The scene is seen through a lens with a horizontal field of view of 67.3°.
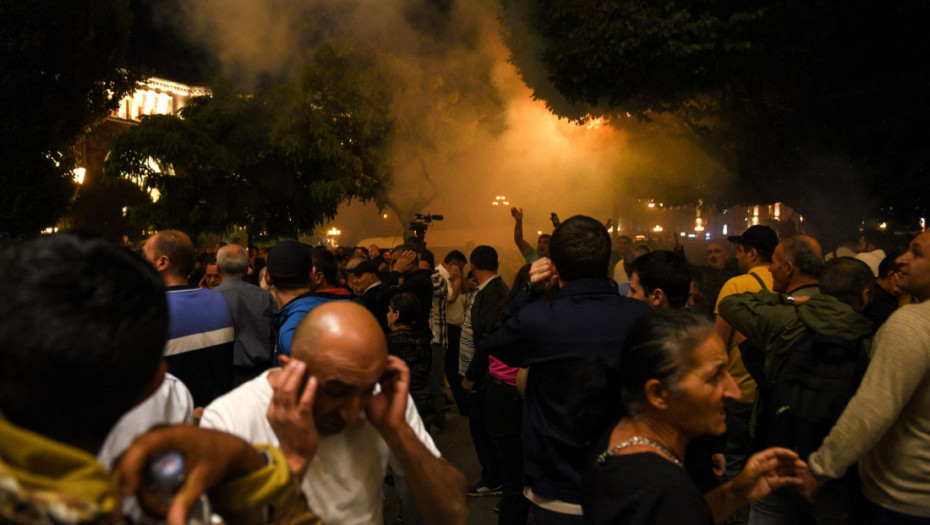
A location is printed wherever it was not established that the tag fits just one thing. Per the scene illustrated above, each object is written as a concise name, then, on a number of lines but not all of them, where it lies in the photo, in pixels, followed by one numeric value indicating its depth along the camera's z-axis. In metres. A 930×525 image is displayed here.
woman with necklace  1.67
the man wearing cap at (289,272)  3.79
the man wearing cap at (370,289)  6.49
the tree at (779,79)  9.83
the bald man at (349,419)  1.63
